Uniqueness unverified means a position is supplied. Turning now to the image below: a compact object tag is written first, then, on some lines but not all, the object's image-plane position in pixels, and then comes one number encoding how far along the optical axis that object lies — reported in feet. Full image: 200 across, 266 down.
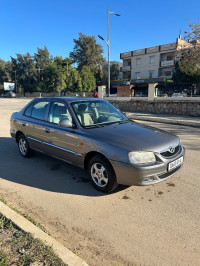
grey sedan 9.93
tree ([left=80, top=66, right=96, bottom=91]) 158.51
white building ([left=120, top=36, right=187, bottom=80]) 135.94
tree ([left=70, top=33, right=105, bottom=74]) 172.76
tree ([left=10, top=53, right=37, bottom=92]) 212.64
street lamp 71.05
